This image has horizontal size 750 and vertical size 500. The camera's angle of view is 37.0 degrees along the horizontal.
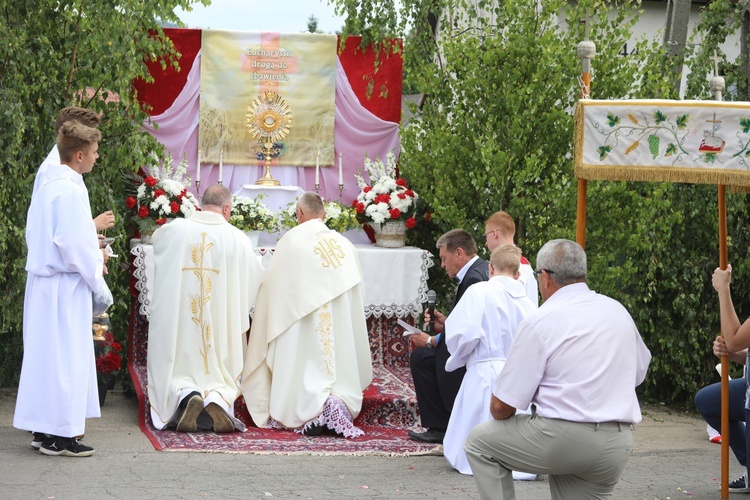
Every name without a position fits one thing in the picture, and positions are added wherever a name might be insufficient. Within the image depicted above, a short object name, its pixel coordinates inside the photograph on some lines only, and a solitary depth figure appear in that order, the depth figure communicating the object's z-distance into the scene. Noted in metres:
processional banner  6.29
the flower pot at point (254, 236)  10.34
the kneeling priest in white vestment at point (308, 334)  8.59
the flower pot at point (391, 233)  10.59
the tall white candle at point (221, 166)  10.91
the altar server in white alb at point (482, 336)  7.04
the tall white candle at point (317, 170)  11.12
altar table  10.22
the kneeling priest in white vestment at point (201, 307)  8.47
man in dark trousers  7.81
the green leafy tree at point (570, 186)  9.61
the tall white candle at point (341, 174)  10.93
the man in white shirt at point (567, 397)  4.94
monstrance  11.20
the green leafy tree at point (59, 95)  8.82
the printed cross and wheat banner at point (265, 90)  11.09
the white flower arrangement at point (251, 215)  10.29
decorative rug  7.83
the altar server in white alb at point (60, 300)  7.18
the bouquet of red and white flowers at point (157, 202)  9.91
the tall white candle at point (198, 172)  10.89
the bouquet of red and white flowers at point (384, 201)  10.52
